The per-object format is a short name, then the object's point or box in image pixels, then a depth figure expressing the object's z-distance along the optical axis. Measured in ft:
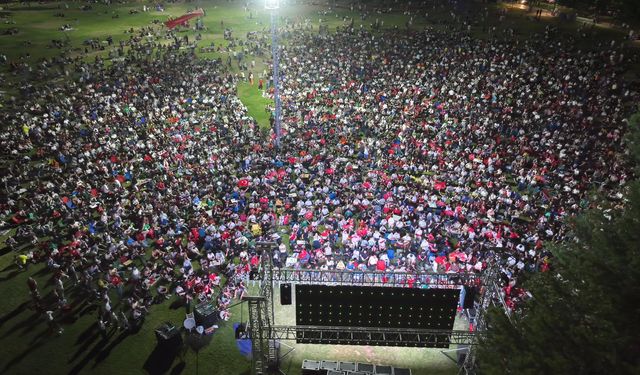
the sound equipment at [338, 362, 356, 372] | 60.75
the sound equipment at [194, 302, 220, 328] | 65.51
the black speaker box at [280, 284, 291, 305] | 59.31
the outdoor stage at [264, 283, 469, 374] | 63.31
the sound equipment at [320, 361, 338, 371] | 60.75
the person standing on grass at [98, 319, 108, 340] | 63.31
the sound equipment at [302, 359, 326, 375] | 60.85
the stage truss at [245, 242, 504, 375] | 56.49
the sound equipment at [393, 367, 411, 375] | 60.24
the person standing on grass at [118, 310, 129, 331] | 65.51
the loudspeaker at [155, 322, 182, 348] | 61.82
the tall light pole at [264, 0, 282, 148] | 96.07
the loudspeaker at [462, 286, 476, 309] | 59.21
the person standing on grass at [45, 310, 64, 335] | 64.77
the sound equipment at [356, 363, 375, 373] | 60.75
